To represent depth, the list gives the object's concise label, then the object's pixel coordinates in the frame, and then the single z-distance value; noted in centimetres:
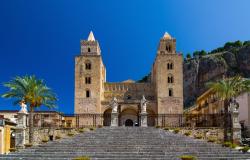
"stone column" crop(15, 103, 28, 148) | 3609
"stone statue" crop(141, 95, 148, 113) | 4179
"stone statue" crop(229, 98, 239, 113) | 3619
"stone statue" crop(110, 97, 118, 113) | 4323
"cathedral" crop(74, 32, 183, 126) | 6769
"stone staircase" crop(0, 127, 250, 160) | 2498
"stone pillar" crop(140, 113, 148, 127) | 4059
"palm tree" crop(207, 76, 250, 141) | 3619
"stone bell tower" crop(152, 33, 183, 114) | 6744
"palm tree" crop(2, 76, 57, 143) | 3628
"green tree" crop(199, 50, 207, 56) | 12115
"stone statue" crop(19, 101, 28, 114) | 3594
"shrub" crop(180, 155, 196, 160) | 2184
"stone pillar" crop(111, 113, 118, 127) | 4185
